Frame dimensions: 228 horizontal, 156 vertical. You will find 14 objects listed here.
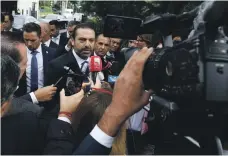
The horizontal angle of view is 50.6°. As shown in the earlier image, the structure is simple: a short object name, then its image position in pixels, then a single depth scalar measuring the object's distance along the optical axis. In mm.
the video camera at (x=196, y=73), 575
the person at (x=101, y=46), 2285
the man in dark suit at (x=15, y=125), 787
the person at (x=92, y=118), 894
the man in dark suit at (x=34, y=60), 2055
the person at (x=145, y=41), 1567
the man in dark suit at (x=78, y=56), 1699
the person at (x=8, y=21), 3128
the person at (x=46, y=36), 3509
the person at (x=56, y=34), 4274
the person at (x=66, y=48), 2441
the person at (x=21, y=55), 1258
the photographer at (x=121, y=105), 681
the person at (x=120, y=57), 900
